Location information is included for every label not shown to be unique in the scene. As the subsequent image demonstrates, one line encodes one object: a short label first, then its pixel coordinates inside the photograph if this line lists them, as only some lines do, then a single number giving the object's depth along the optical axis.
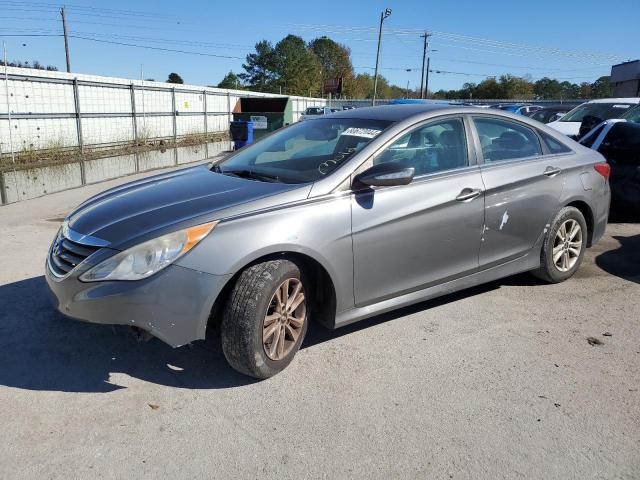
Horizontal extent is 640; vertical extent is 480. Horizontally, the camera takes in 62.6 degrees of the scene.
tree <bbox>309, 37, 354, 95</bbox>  118.38
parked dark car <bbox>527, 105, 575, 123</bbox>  17.56
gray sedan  2.84
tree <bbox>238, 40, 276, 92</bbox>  108.19
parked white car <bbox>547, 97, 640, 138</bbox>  11.29
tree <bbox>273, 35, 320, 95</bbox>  95.50
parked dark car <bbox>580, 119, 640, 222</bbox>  7.12
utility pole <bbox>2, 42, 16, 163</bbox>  10.29
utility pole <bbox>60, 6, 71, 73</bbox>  47.97
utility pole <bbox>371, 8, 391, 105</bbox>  46.50
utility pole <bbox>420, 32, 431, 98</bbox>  69.31
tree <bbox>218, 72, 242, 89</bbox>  100.43
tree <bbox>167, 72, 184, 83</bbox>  78.20
